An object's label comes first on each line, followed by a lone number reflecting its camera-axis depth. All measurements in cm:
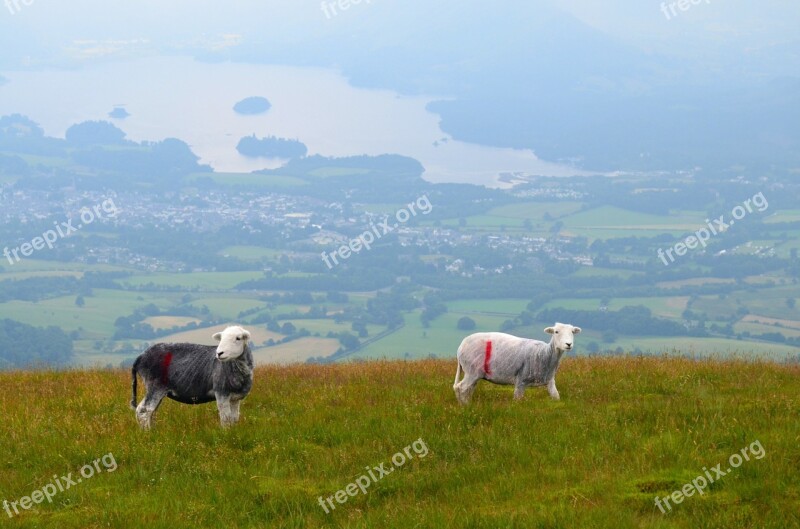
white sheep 1605
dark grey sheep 1459
